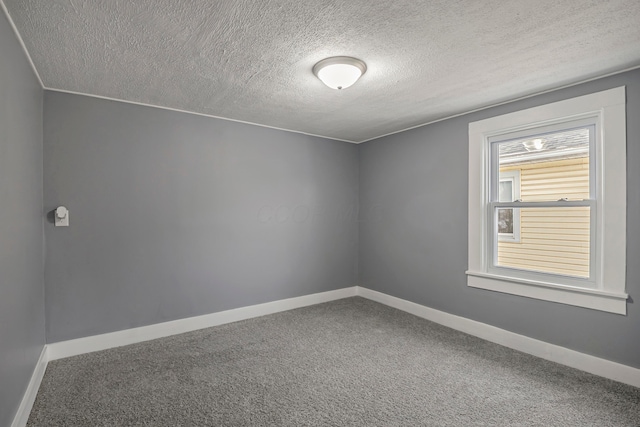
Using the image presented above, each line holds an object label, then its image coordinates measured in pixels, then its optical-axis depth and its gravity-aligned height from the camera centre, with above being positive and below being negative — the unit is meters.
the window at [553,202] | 2.41 +0.04
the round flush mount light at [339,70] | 2.17 +0.98
